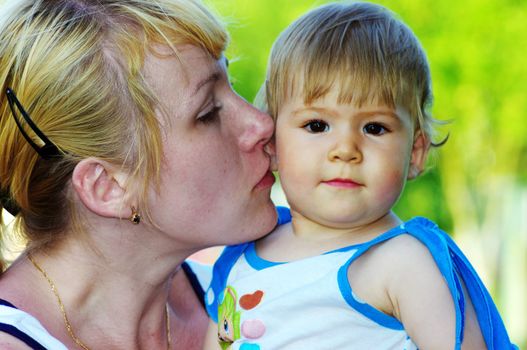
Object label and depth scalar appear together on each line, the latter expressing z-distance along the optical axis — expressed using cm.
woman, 231
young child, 204
